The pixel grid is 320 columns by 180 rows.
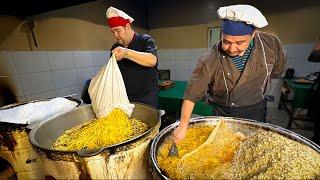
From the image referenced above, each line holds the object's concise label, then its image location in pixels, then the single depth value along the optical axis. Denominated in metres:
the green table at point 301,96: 3.14
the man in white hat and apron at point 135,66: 1.77
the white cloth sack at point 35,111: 1.37
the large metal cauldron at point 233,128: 0.84
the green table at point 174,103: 2.91
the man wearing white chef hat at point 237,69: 1.11
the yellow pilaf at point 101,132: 1.11
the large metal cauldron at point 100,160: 0.88
